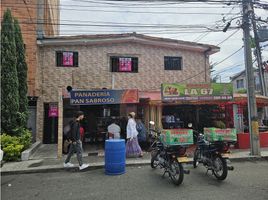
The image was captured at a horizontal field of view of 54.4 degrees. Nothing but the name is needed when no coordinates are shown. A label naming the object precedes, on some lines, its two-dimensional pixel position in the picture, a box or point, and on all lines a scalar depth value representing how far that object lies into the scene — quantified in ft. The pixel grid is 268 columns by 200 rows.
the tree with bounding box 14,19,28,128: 39.24
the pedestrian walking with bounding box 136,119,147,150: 36.86
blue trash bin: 25.20
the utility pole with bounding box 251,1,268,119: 53.37
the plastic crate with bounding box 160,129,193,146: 22.63
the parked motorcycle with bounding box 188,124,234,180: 22.21
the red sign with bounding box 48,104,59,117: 47.57
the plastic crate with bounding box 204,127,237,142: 23.65
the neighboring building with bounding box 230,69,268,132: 41.73
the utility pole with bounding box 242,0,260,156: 33.63
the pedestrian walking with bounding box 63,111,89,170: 26.71
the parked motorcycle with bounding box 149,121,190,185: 21.07
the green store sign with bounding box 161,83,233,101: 37.40
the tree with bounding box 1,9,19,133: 35.22
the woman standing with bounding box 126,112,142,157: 33.19
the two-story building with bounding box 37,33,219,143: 47.98
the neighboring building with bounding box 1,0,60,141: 46.03
